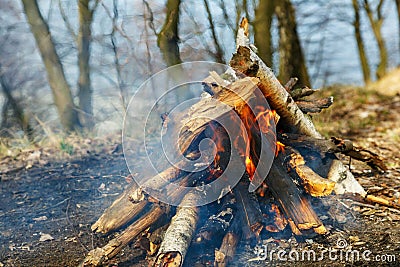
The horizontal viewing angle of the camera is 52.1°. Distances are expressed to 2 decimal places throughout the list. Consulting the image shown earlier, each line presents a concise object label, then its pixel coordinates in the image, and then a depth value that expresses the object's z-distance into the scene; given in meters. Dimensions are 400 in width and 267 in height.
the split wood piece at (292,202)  2.63
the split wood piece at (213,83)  2.77
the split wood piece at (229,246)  2.44
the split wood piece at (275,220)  2.77
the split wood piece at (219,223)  2.66
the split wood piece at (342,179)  3.21
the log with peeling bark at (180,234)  2.30
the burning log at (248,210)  2.71
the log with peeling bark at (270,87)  2.75
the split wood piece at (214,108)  2.66
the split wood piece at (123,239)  2.48
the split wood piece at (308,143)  3.05
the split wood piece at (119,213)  2.89
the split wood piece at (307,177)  2.68
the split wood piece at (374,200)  3.07
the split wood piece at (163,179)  2.75
